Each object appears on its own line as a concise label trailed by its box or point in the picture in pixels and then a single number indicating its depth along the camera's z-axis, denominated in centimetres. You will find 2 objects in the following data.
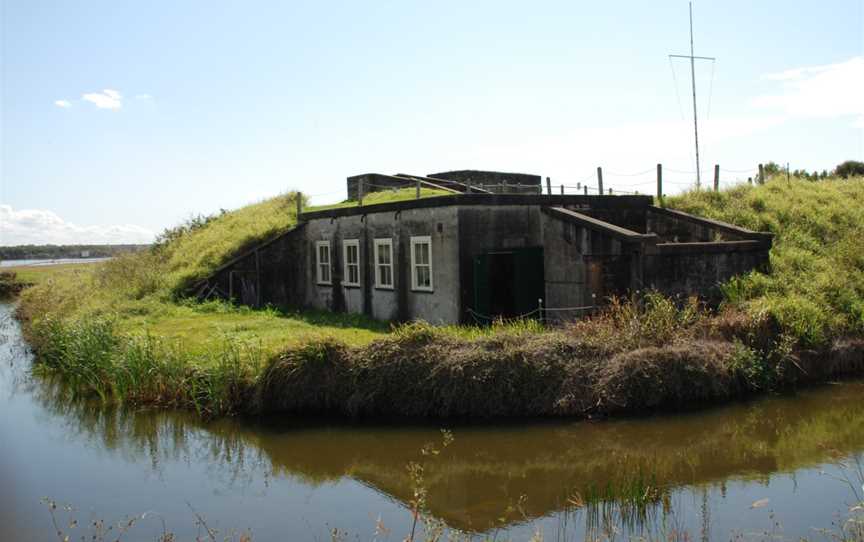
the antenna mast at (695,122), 2390
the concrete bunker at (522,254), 1474
